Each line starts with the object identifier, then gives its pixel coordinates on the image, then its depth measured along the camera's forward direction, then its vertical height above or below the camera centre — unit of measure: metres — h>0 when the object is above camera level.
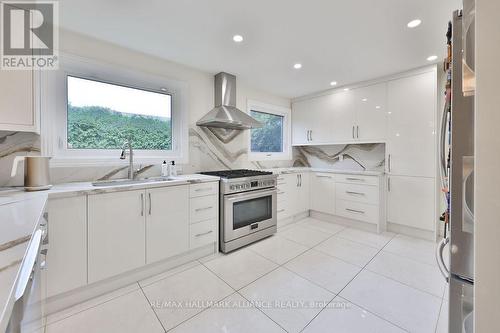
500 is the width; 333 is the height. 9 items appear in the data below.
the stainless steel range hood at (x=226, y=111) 2.72 +0.75
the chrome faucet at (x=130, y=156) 2.18 +0.10
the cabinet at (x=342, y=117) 3.12 +0.82
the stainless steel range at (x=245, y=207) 2.42 -0.53
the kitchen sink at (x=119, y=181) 1.95 -0.16
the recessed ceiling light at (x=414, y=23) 1.78 +1.24
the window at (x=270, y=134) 3.71 +0.60
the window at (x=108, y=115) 1.94 +0.55
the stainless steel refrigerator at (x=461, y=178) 0.85 -0.05
